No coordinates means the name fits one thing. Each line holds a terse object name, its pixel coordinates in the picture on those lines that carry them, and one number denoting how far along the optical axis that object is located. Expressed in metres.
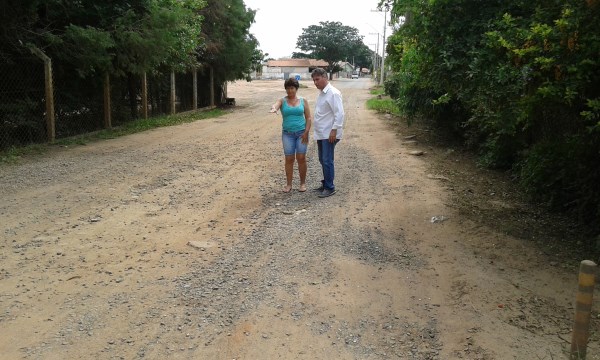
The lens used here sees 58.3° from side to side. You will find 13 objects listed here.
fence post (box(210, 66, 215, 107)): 24.69
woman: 7.28
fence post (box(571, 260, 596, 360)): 3.01
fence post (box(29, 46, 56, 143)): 11.58
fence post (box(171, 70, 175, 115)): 19.88
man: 7.17
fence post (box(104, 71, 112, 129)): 14.20
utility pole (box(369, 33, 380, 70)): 82.89
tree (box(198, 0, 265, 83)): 22.47
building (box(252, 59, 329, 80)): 106.12
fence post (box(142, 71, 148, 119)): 17.16
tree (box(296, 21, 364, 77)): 97.69
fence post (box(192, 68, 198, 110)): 23.03
